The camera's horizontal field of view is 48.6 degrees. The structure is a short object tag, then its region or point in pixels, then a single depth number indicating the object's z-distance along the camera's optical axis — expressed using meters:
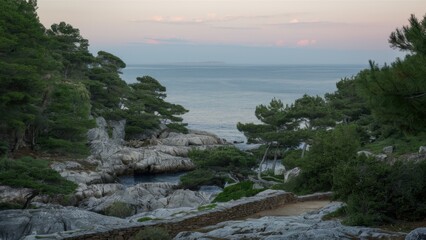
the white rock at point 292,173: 22.87
